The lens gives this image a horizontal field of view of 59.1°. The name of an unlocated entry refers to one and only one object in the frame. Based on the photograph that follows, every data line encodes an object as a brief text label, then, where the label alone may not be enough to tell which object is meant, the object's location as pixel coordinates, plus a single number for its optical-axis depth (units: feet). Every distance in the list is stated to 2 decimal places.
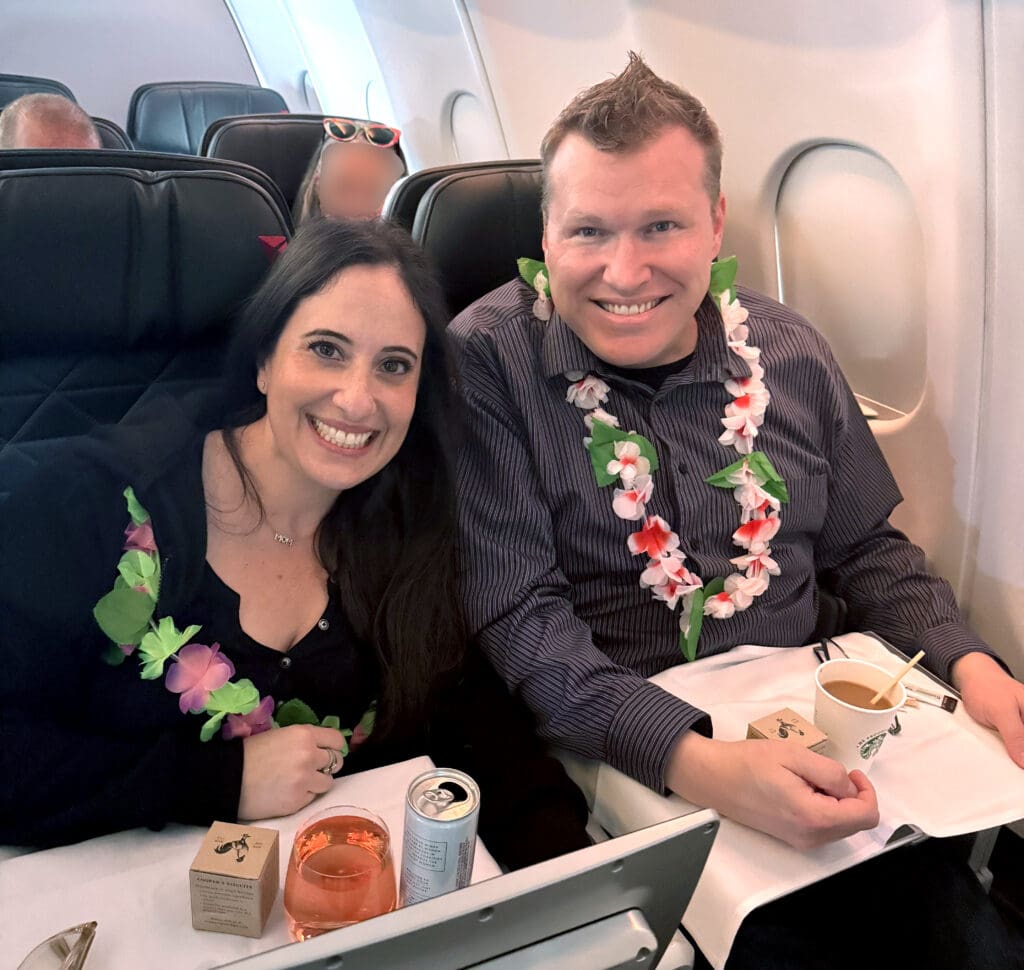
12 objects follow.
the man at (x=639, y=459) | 5.17
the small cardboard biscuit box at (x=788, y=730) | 4.41
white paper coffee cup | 4.20
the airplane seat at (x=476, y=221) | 6.66
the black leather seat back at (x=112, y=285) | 5.37
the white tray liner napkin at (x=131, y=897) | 3.07
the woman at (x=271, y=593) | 3.94
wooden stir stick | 4.28
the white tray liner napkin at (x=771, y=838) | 3.82
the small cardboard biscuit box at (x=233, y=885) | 3.05
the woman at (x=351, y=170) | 10.90
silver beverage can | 2.88
